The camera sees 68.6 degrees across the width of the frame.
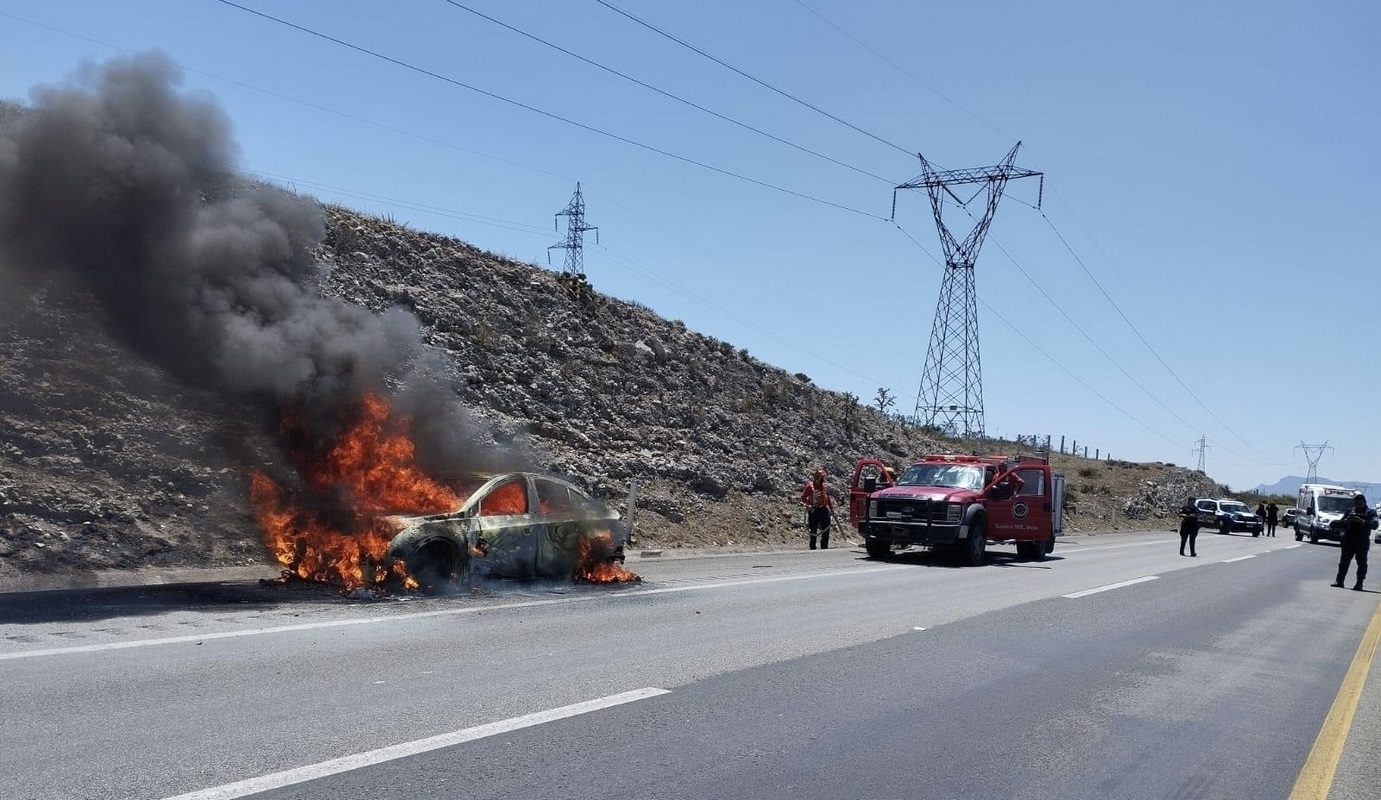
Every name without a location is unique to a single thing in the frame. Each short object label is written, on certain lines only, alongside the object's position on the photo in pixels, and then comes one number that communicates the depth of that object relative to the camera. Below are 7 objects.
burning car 11.17
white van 41.97
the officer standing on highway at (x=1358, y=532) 17.84
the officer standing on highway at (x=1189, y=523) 27.17
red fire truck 19.88
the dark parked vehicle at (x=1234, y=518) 49.28
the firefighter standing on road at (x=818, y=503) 23.70
